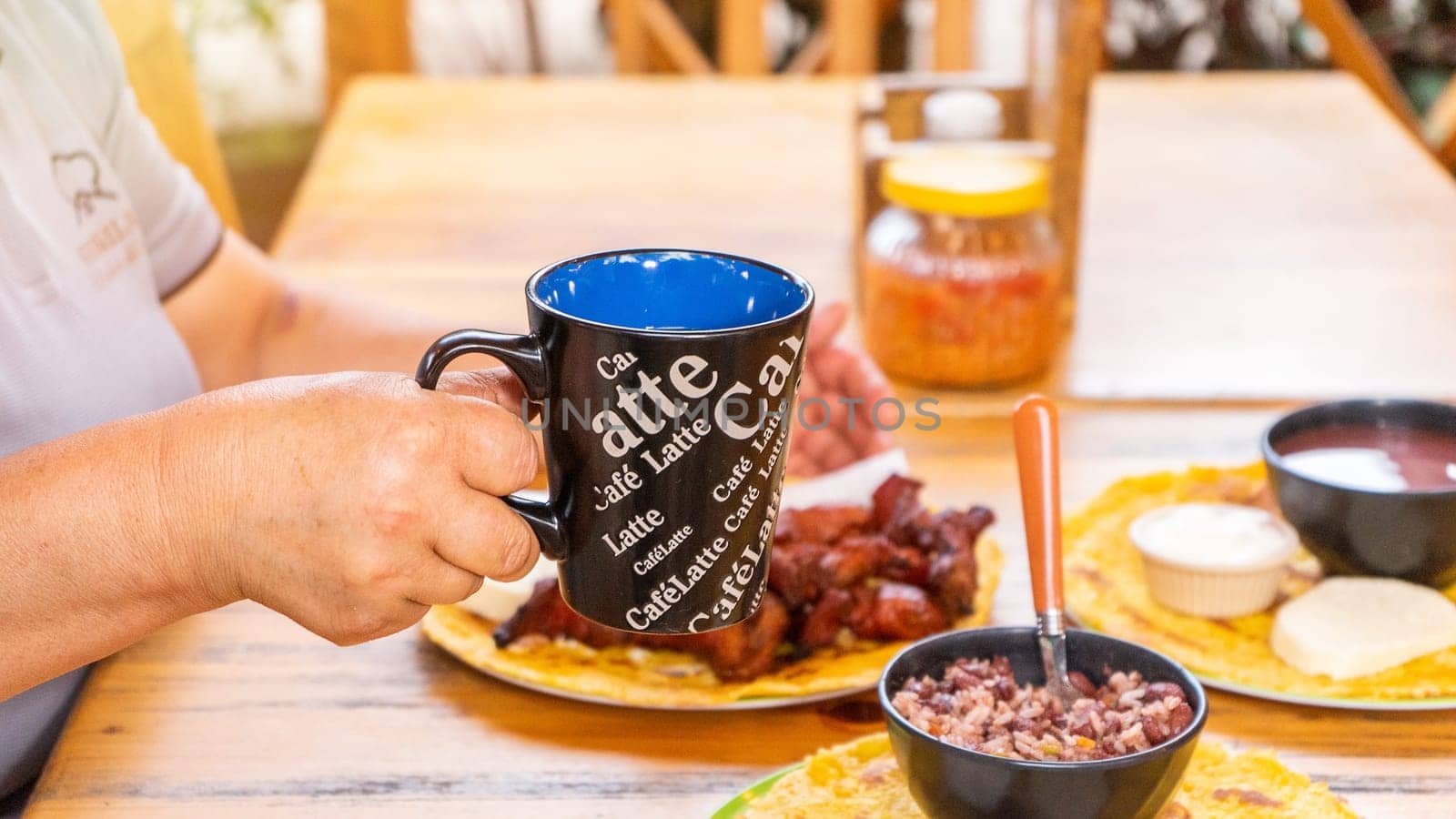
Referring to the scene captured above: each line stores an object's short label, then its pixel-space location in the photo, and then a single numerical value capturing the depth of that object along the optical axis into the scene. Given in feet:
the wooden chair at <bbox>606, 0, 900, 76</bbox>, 9.64
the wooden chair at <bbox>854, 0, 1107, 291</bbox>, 5.20
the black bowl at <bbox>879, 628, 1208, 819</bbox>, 2.35
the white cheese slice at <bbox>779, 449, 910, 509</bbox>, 3.77
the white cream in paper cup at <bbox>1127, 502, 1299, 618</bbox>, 3.36
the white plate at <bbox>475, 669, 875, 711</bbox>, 3.10
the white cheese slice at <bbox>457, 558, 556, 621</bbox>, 3.41
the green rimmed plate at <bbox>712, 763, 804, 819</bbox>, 2.74
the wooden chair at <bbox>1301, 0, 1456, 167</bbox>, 8.51
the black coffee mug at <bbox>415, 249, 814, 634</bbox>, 2.15
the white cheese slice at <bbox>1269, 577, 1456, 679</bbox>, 3.12
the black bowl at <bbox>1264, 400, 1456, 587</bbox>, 3.22
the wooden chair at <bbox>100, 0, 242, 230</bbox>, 6.43
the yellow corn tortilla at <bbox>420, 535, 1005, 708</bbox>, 3.12
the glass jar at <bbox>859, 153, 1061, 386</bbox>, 4.82
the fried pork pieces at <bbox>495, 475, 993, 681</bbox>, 3.24
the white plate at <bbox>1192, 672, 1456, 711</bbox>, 3.03
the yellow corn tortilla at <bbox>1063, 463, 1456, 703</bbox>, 3.11
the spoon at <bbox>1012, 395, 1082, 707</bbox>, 2.78
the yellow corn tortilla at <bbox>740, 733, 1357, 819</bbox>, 2.74
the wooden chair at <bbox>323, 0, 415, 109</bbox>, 9.14
